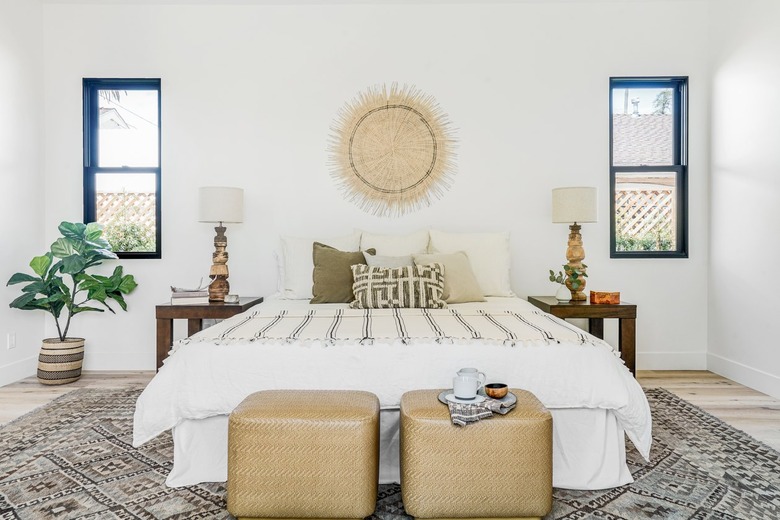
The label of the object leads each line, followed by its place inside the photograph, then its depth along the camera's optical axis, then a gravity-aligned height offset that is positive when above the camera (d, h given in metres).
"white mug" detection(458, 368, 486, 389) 1.85 -0.42
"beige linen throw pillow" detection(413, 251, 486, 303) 3.30 -0.13
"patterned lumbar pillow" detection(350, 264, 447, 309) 3.07 -0.19
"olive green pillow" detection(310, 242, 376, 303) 3.33 -0.12
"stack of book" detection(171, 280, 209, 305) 3.60 -0.29
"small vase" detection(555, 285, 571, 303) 3.58 -0.25
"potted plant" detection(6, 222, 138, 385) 3.72 -0.23
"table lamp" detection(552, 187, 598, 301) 3.63 +0.36
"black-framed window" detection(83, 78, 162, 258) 4.25 +0.78
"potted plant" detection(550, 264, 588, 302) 3.61 -0.17
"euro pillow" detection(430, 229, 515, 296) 3.67 +0.04
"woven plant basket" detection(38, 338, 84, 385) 3.72 -0.77
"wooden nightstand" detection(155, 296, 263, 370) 3.48 -0.39
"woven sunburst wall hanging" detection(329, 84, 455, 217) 4.19 +0.87
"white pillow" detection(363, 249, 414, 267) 3.42 -0.03
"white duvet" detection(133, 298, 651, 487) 2.07 -0.47
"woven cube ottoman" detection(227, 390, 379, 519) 1.73 -0.70
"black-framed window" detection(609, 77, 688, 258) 4.25 +0.70
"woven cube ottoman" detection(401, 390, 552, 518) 1.74 -0.71
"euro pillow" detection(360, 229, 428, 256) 3.74 +0.10
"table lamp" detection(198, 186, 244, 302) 3.69 +0.32
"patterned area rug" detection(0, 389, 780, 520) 1.93 -0.94
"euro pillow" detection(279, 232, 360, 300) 3.62 -0.04
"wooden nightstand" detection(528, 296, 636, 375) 3.36 -0.37
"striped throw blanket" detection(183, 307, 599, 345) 2.16 -0.32
